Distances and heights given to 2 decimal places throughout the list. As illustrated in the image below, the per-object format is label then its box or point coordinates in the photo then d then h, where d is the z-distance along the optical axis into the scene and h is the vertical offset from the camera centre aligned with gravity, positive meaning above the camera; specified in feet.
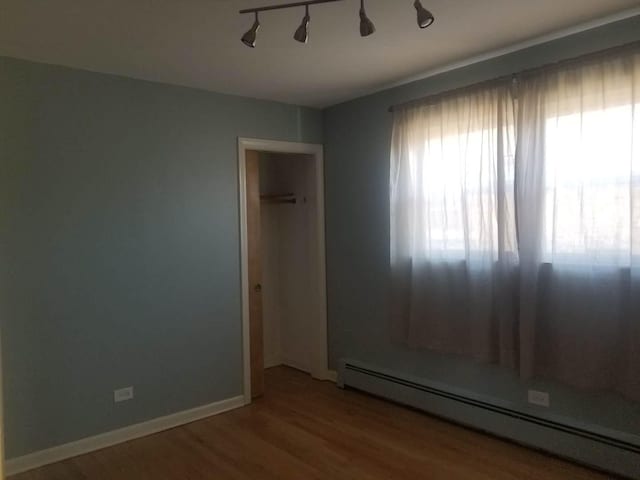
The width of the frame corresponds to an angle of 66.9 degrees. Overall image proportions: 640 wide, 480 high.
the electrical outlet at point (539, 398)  10.29 -3.68
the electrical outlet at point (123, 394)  11.44 -3.84
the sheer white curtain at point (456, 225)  10.56 +0.07
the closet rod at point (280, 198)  16.31 +1.10
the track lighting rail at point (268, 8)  6.82 +3.46
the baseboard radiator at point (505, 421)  9.12 -4.29
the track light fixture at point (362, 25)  6.54 +2.83
